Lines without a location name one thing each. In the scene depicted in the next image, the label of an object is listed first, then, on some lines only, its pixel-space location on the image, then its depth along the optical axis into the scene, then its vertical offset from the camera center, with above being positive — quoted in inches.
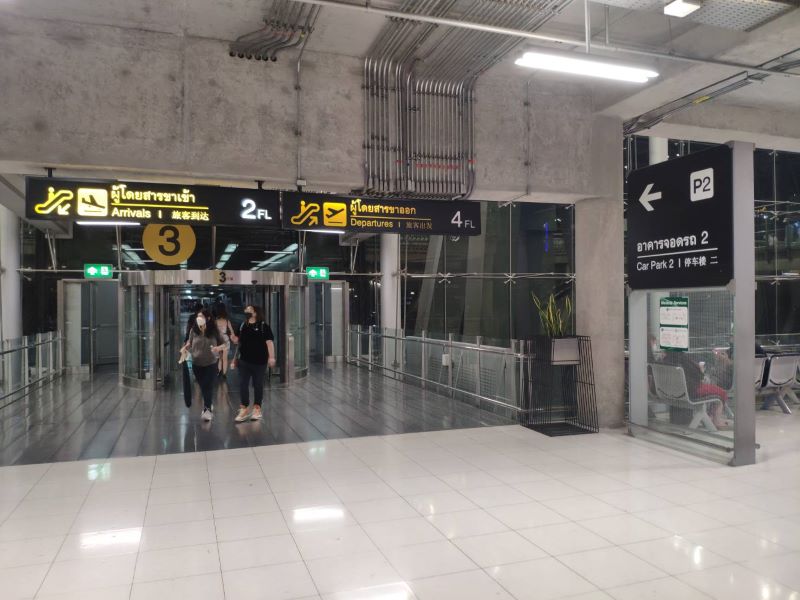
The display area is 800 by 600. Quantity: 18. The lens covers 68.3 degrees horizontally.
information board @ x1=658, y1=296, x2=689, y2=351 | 239.9 -10.3
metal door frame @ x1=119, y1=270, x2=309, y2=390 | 426.6 +11.1
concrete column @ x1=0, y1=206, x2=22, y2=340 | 462.6 +21.2
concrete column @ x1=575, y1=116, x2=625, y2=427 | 280.7 +12.3
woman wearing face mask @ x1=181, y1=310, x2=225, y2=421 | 290.8 -23.1
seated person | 246.5 -37.1
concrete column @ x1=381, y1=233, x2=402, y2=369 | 569.0 +18.4
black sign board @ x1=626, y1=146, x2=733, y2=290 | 217.0 +30.4
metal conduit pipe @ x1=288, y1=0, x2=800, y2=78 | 179.6 +88.1
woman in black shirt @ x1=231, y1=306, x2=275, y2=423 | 293.0 -24.7
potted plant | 281.6 -21.0
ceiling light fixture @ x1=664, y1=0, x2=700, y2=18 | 181.5 +90.5
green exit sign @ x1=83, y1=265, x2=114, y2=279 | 529.0 +29.0
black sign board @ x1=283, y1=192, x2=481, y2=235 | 238.7 +36.1
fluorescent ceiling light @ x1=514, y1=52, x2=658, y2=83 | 189.9 +78.1
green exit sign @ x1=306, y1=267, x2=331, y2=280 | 603.8 +30.0
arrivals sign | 212.4 +37.6
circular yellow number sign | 350.3 +34.5
